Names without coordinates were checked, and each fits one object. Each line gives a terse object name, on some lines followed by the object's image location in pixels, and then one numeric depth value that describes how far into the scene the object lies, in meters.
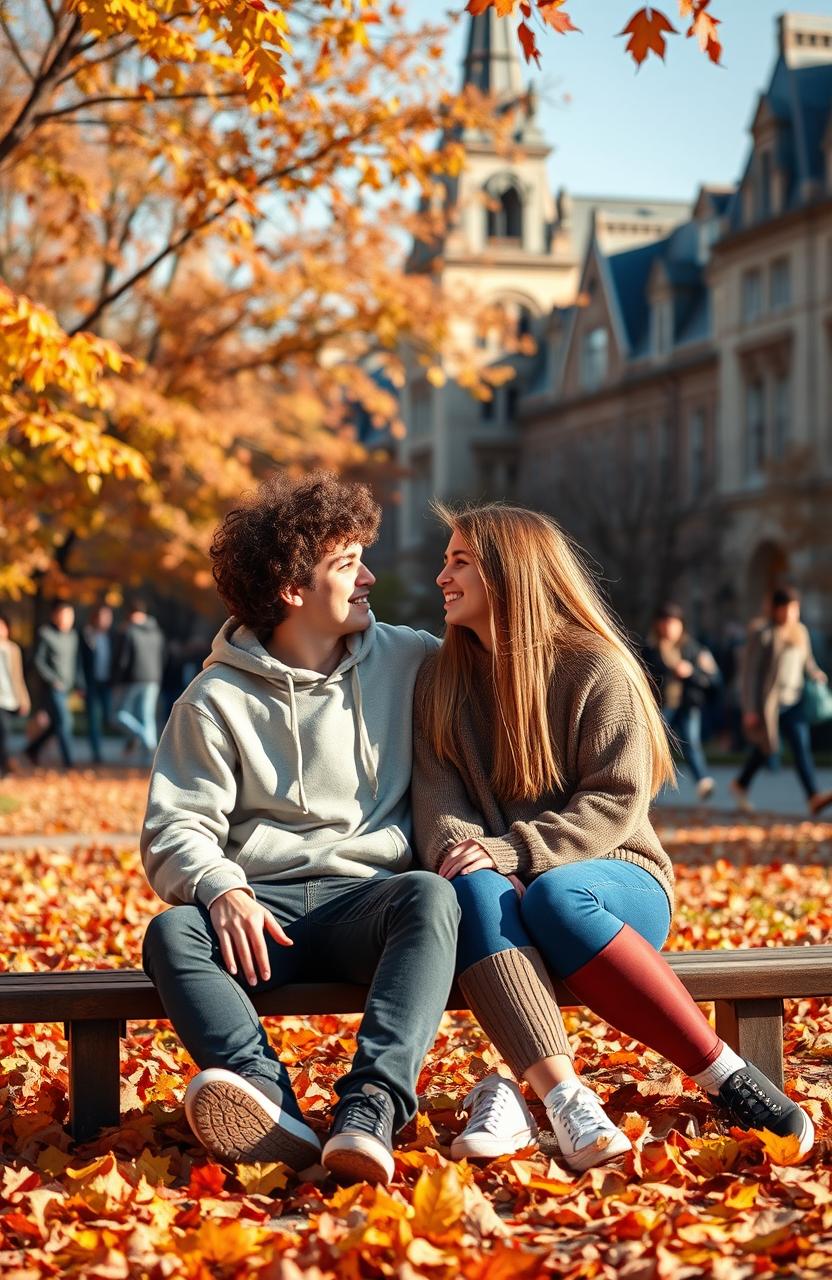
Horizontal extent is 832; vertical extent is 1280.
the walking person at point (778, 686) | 14.62
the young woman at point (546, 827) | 3.94
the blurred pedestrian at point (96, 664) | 23.19
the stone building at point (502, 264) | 67.62
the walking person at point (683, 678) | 16.14
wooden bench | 4.10
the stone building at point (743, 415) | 41.75
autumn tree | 9.18
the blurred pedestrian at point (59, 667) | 20.16
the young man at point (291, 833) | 3.79
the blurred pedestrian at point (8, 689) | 17.88
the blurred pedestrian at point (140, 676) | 20.81
